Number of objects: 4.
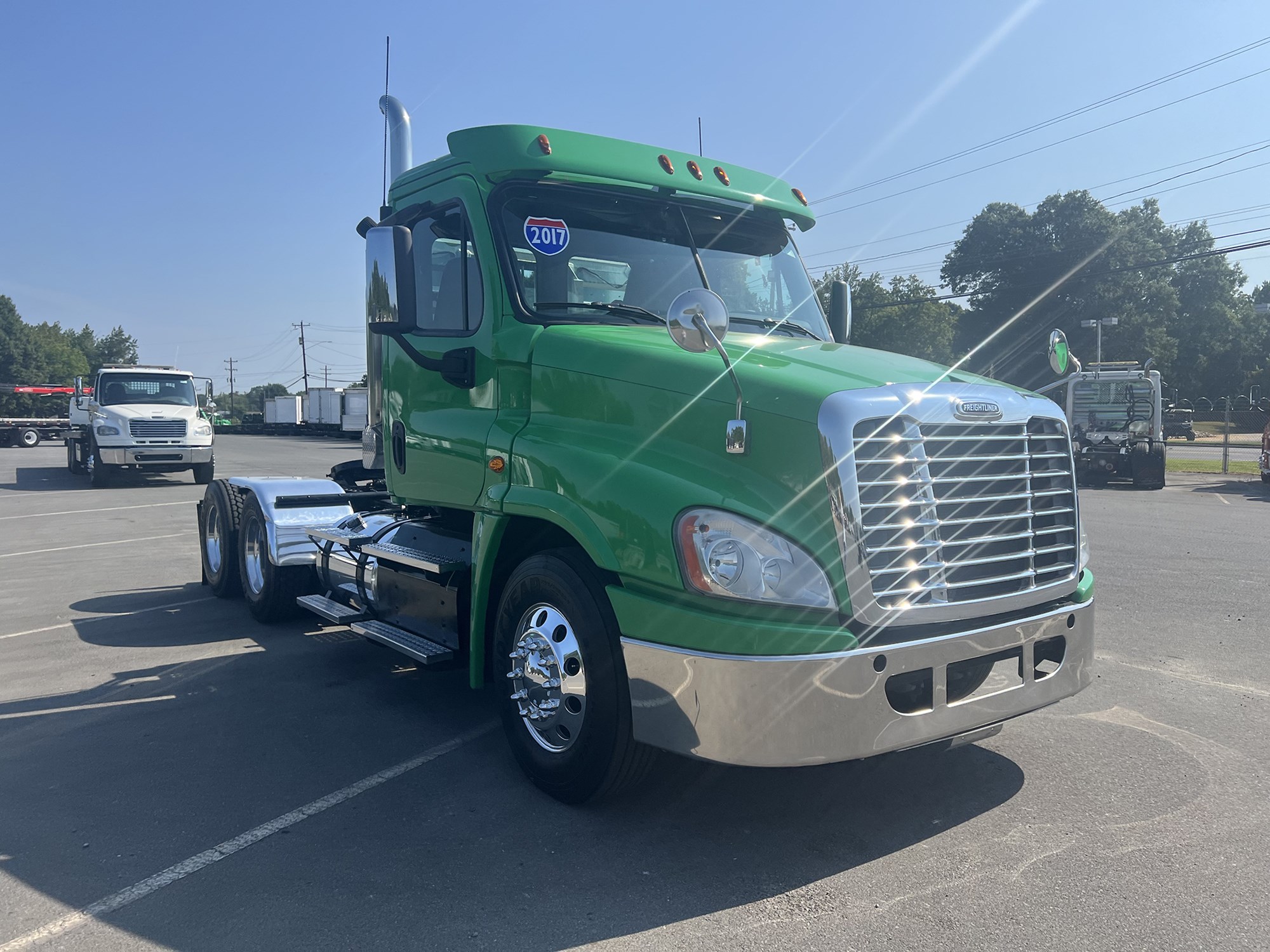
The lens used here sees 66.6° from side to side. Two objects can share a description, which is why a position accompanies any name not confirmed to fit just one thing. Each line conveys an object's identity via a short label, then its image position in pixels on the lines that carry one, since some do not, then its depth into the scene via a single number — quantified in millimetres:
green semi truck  3305
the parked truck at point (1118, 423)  21656
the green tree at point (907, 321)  67250
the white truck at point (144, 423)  20875
